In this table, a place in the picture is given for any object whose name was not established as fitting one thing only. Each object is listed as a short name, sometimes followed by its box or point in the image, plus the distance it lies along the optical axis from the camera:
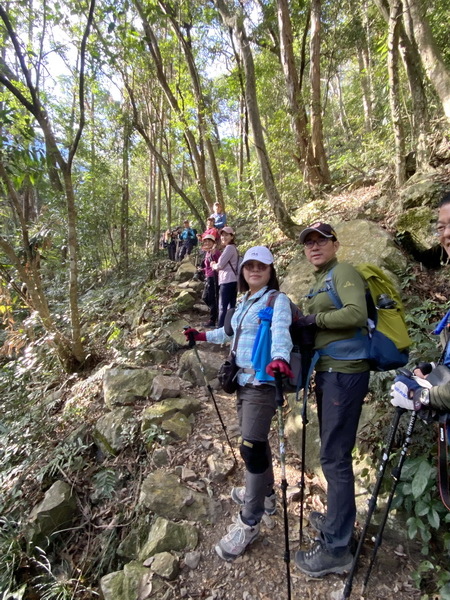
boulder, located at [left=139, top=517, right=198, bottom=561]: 2.95
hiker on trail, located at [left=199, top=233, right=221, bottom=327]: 6.80
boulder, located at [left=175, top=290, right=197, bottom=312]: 8.03
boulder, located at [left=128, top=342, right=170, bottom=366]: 6.12
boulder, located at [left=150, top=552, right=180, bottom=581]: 2.75
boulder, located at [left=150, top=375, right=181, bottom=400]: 4.84
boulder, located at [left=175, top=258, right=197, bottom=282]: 10.30
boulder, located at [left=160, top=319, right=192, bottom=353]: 6.53
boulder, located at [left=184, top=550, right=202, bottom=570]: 2.84
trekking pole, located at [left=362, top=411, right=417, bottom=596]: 2.21
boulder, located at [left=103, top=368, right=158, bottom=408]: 4.90
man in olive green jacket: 2.33
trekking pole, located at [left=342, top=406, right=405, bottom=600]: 2.26
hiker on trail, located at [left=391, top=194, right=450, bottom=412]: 1.76
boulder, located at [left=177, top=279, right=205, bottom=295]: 9.07
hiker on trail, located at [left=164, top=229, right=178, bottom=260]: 14.20
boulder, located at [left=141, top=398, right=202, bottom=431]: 4.31
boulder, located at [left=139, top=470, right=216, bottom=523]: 3.26
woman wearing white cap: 2.58
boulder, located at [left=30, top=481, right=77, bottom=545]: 3.55
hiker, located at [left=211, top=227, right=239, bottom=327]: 6.02
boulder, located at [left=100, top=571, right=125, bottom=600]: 2.68
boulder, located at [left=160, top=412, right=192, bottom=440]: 4.21
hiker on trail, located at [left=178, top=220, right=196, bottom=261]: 12.74
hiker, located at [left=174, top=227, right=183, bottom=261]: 13.45
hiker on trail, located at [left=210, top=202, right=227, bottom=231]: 8.76
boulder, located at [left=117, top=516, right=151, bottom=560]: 3.13
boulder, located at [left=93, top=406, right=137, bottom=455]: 4.22
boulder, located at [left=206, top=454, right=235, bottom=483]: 3.65
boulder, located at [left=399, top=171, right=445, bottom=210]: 5.94
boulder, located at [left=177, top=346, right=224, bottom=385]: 5.48
